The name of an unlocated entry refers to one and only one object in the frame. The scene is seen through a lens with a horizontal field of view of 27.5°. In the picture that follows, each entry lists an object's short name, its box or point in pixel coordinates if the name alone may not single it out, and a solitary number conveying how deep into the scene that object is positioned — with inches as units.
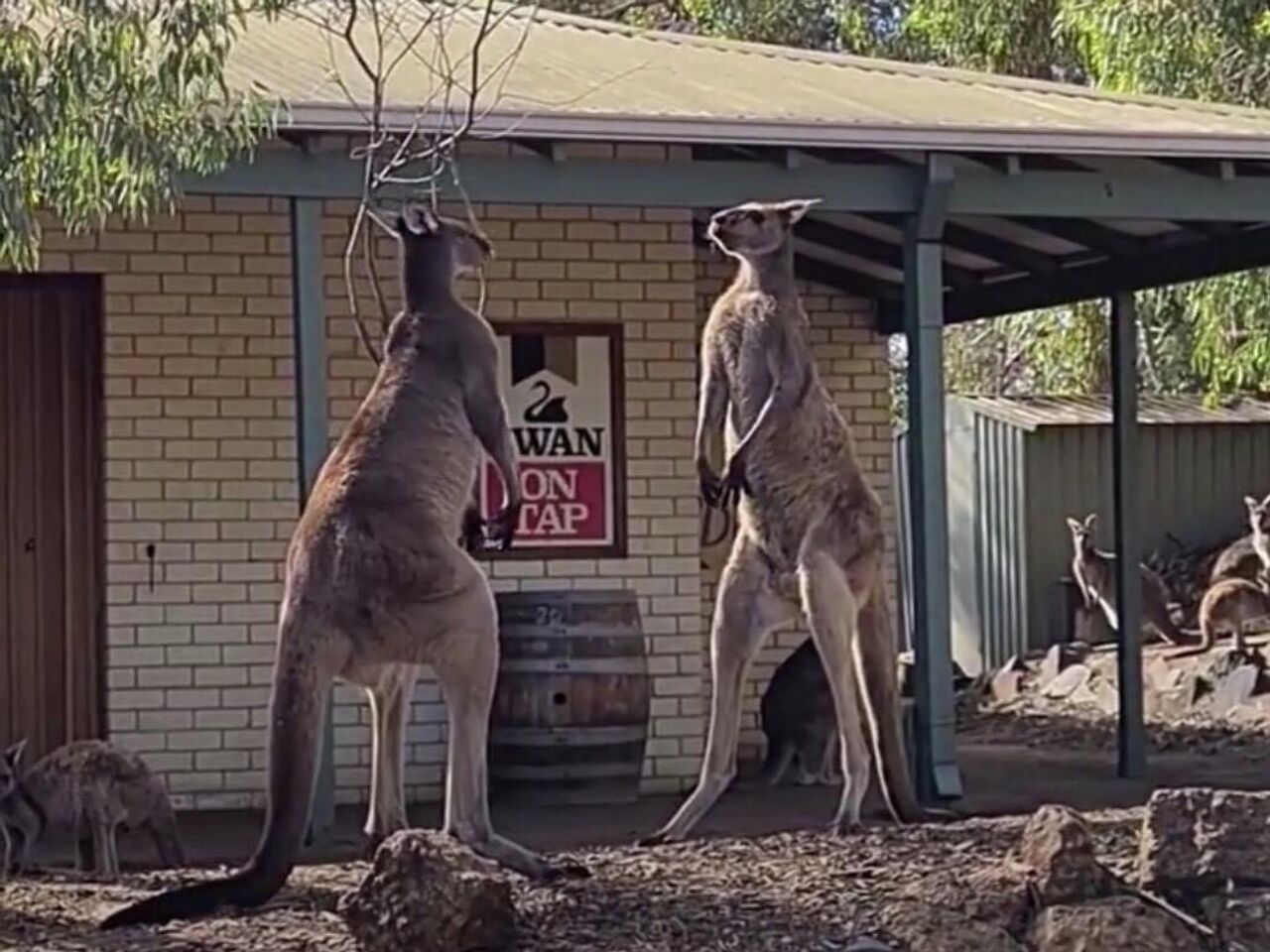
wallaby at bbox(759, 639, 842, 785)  531.5
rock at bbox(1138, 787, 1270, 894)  275.3
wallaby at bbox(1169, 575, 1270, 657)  695.1
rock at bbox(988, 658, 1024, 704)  771.4
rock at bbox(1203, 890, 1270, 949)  271.1
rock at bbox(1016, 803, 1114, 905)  265.6
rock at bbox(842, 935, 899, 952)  262.2
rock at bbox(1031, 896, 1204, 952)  257.0
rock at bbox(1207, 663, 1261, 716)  676.1
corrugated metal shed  863.7
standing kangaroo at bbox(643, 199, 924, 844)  346.9
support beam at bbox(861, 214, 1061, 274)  550.0
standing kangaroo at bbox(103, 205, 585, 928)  279.6
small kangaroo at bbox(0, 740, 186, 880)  376.5
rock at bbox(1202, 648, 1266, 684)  690.2
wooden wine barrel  483.5
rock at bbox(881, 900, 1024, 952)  258.8
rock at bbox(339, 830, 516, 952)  256.7
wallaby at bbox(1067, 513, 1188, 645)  779.4
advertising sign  535.5
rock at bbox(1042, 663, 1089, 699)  756.6
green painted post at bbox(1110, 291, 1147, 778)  556.1
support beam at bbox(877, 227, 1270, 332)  522.0
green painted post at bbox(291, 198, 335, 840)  414.0
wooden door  505.7
